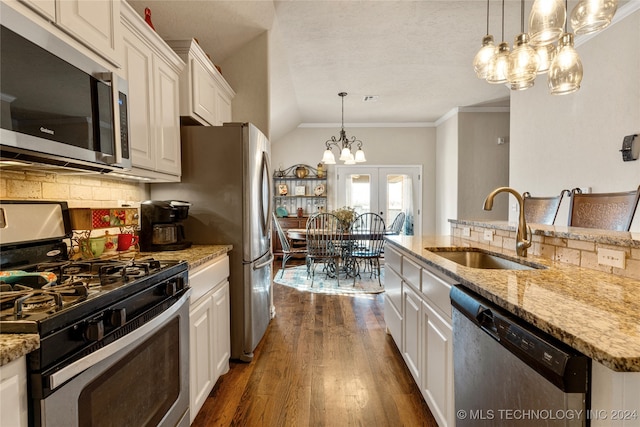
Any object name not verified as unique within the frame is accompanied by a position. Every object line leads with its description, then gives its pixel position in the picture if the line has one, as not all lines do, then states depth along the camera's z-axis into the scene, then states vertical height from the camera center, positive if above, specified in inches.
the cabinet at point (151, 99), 62.6 +24.4
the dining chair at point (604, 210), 69.3 -1.8
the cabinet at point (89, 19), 40.9 +27.5
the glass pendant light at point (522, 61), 64.2 +30.4
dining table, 163.0 -18.6
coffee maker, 70.4 -4.8
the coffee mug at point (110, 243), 66.9 -8.4
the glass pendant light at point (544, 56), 68.8 +33.7
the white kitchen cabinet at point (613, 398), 22.8 -15.1
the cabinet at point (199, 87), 83.3 +35.3
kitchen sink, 71.2 -13.4
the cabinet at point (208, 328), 60.4 -27.7
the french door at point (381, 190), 244.4 +11.3
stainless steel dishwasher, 25.9 -17.7
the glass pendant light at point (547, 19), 53.9 +33.3
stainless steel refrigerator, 83.5 +2.2
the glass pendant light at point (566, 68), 62.3 +28.1
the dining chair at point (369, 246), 163.2 -22.2
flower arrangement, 168.6 -7.1
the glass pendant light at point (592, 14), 51.5 +32.8
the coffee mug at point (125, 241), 69.8 -8.4
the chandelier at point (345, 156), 172.2 +27.5
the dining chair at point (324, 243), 161.3 -20.5
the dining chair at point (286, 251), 179.2 -27.4
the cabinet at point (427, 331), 52.2 -26.5
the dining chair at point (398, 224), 182.4 -12.2
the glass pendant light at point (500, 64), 68.2 +31.7
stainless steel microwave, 35.2 +14.0
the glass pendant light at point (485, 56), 70.6 +34.5
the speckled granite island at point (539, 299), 24.3 -11.0
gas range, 28.8 -10.5
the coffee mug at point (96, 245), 60.2 -7.9
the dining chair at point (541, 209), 98.4 -1.9
